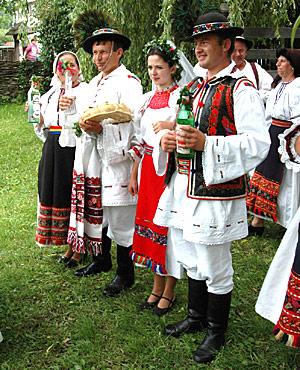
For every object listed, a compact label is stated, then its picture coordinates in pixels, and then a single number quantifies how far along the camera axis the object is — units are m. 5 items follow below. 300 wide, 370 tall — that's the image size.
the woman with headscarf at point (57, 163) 4.16
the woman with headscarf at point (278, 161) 4.66
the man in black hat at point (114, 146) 3.67
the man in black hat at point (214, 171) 2.77
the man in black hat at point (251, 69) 5.33
